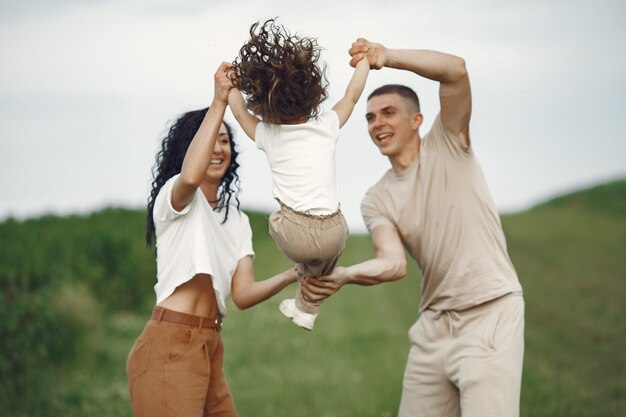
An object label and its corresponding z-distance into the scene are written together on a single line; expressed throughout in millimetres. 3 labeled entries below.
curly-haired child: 5309
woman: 5535
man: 6297
